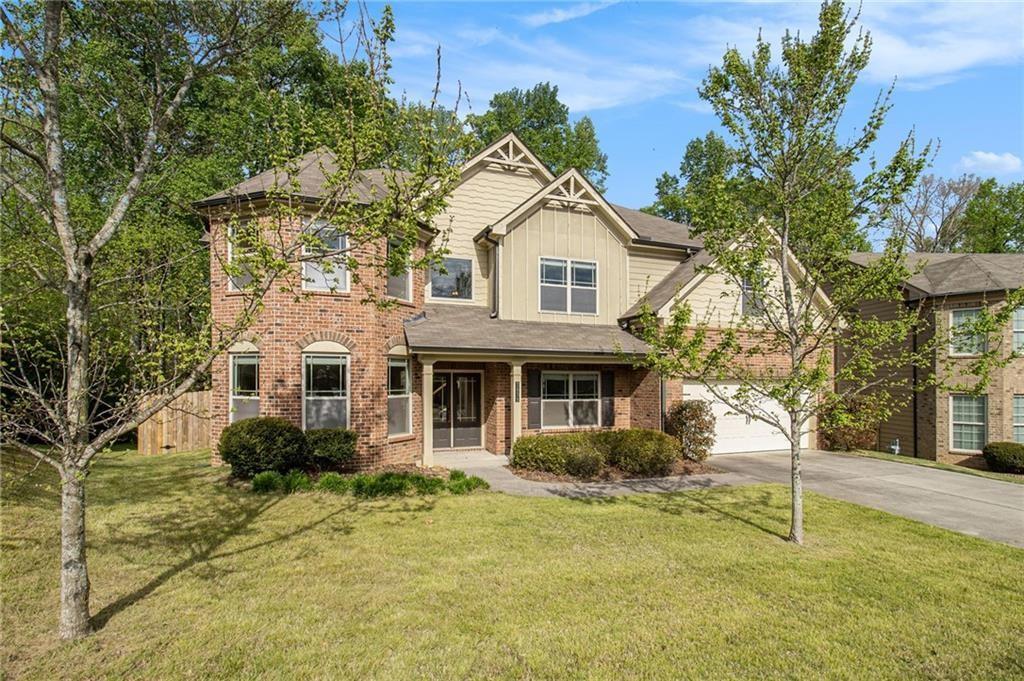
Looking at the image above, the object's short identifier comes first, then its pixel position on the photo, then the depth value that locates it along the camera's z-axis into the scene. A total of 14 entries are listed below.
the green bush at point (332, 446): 10.98
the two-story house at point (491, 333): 11.79
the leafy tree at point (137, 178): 4.73
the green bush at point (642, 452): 12.45
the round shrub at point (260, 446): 10.42
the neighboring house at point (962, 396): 15.55
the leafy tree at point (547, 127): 30.14
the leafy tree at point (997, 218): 32.09
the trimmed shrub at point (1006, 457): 14.44
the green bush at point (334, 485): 10.03
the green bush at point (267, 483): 9.98
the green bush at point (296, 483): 10.02
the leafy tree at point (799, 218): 7.13
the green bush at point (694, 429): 14.03
